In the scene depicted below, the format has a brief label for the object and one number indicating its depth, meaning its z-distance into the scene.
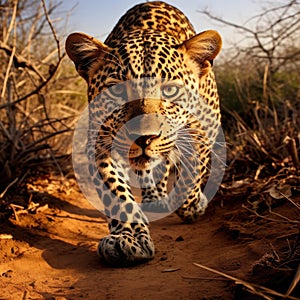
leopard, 1.47
